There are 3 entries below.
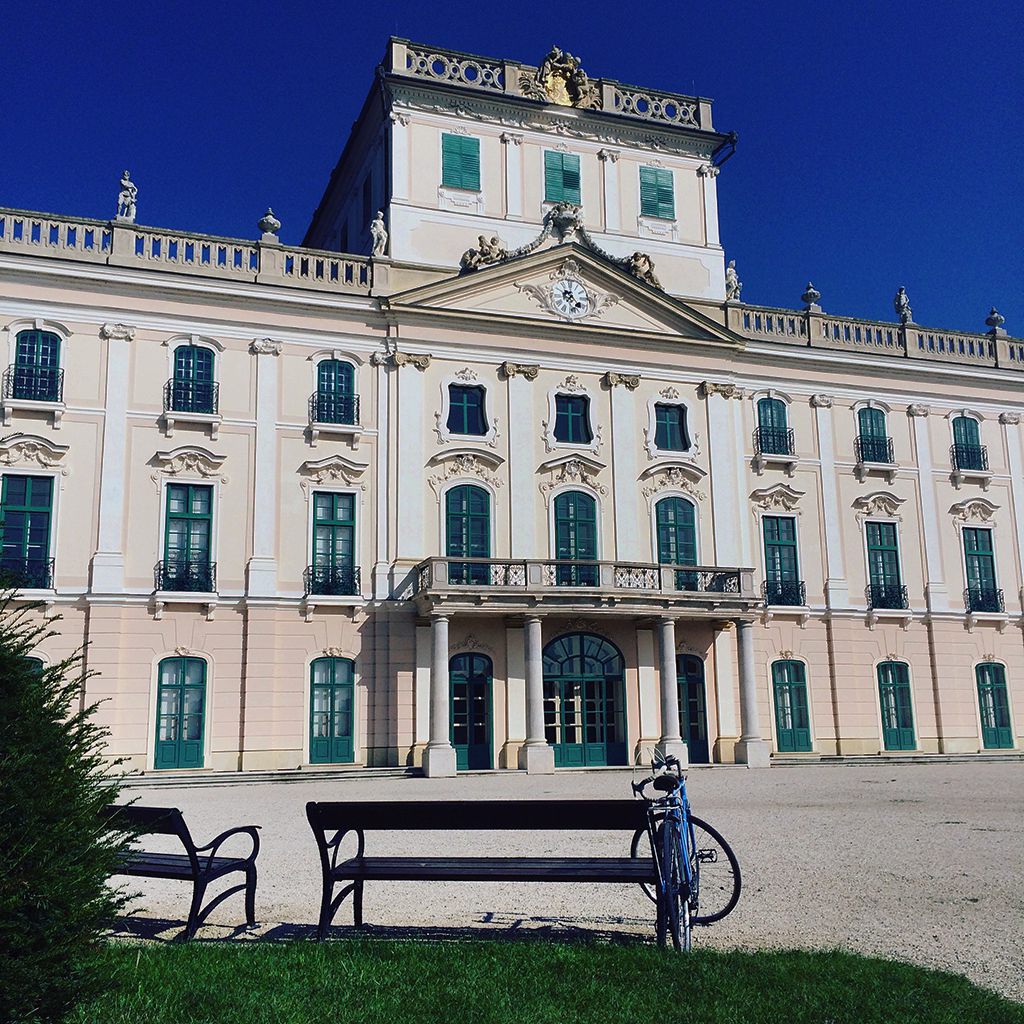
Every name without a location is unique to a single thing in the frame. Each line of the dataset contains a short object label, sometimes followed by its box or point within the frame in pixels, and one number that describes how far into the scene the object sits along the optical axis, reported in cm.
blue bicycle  690
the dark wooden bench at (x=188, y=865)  743
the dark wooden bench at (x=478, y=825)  723
